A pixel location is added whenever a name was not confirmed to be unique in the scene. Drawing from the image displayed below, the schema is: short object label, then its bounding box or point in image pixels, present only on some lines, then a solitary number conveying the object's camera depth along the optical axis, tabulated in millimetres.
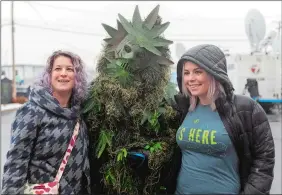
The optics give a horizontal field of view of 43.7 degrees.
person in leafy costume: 2195
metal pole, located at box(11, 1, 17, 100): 21188
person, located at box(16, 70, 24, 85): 26023
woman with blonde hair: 1932
